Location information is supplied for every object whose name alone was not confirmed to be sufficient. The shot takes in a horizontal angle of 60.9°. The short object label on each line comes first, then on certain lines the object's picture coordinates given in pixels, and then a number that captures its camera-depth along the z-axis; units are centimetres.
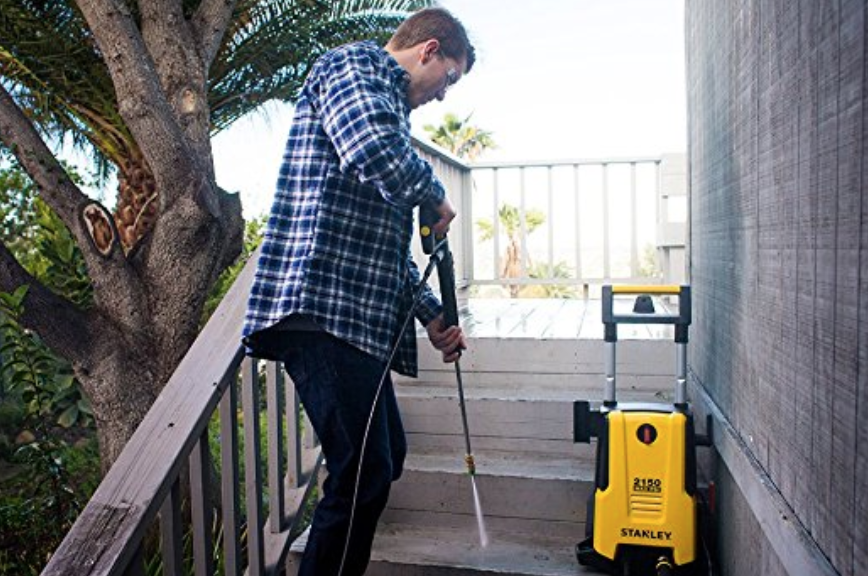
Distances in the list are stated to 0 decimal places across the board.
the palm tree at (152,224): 369
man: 155
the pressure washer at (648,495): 199
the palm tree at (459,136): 2255
